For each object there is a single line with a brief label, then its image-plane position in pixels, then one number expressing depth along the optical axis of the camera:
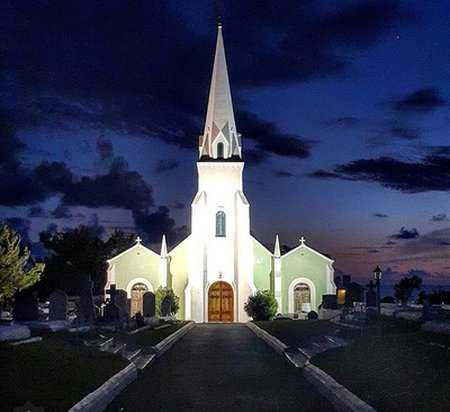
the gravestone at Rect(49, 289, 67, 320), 25.95
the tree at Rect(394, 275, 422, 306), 55.53
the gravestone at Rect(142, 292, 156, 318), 42.19
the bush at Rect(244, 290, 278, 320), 45.88
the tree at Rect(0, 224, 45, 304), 27.83
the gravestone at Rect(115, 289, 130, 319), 31.78
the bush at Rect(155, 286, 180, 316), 46.88
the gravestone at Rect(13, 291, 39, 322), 23.83
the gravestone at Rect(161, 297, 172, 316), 45.78
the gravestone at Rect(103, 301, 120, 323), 29.69
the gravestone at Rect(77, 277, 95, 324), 26.98
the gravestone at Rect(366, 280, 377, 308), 33.81
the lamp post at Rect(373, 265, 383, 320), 23.90
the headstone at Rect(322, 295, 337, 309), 43.45
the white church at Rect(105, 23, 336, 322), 49.84
